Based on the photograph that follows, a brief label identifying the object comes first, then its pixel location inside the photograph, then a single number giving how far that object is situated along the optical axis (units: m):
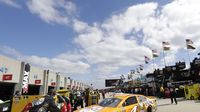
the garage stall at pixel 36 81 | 19.56
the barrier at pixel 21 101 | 7.49
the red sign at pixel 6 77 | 14.50
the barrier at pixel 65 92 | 11.55
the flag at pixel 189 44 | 23.66
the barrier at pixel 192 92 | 15.55
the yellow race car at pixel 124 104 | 6.47
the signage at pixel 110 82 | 72.94
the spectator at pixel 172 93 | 13.54
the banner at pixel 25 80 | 16.92
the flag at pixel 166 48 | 25.95
